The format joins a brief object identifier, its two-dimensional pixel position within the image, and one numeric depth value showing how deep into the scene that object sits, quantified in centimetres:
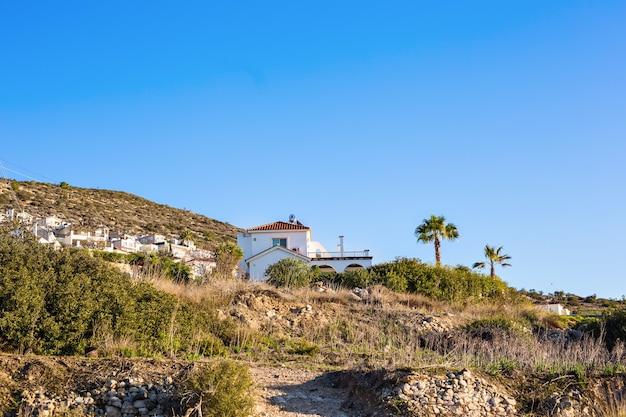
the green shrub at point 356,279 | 2956
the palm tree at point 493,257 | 4641
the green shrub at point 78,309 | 1188
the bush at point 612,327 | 1838
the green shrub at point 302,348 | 1555
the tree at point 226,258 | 3080
